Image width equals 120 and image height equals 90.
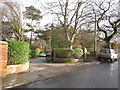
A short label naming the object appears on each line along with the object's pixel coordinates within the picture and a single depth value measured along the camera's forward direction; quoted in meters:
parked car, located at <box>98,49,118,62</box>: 17.69
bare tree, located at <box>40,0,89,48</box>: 17.59
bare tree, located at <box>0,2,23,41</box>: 13.65
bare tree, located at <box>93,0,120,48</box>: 21.04
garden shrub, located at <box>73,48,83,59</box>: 17.08
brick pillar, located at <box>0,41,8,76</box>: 7.75
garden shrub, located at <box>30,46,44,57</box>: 25.96
